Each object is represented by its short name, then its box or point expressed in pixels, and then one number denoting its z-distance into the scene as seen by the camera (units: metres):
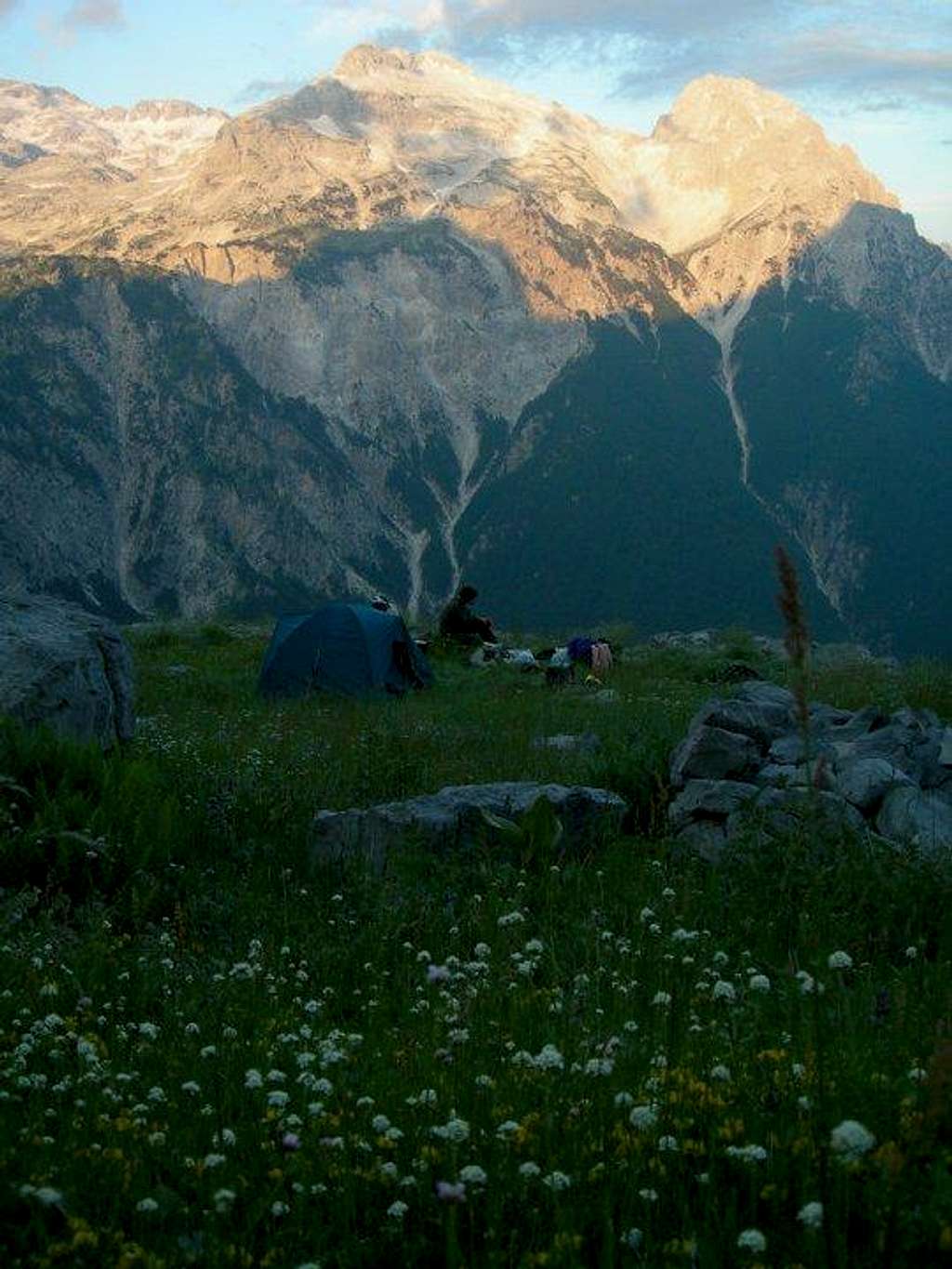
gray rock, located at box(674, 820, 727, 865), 9.91
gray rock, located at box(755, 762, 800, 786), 11.19
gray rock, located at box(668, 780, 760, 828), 10.50
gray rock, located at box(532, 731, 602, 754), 15.64
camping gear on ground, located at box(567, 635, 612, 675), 28.75
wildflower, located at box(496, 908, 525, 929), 6.70
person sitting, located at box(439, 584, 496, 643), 32.12
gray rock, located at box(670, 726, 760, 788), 12.00
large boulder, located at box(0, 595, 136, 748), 13.61
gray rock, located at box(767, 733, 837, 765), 12.52
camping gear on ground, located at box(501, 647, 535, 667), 28.95
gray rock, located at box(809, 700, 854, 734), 16.17
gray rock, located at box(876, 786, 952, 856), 10.08
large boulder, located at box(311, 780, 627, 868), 9.93
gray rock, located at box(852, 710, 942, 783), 12.27
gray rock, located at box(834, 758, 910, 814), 11.05
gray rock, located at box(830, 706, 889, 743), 14.80
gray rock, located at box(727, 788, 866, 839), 8.93
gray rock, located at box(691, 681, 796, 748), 12.96
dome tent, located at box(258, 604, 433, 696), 25.41
